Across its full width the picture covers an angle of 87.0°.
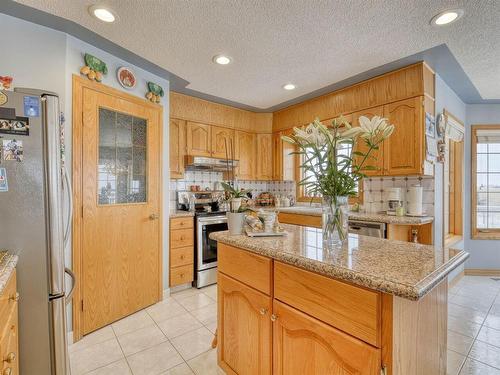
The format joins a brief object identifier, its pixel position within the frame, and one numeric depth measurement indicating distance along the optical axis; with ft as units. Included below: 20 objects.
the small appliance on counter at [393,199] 9.70
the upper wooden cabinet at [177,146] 11.33
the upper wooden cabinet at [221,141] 12.76
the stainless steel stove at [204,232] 10.75
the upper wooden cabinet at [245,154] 13.78
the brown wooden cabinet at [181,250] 10.12
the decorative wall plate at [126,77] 8.22
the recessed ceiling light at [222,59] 8.26
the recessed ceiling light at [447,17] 6.03
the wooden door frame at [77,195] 7.06
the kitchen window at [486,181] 12.63
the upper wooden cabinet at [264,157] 14.57
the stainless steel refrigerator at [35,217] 4.40
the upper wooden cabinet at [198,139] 11.84
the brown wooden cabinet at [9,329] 3.53
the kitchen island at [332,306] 2.96
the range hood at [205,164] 11.54
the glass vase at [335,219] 4.32
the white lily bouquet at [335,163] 4.17
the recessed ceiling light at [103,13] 5.89
